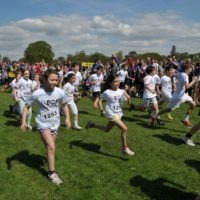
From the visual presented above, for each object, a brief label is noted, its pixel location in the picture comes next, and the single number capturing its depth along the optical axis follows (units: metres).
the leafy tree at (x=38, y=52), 66.87
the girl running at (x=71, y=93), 7.70
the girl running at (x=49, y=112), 4.58
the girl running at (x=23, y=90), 7.96
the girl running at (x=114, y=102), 5.73
